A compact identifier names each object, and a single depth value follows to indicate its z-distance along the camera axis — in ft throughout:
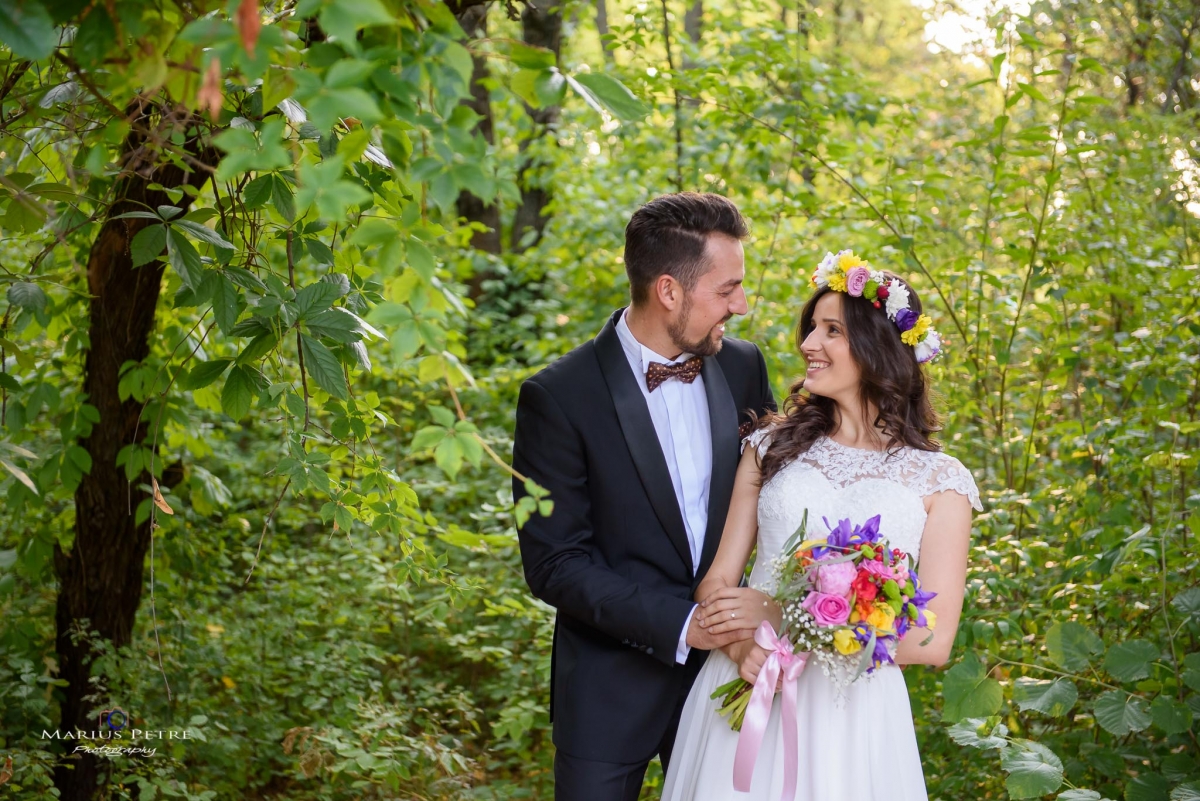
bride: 7.70
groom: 8.35
